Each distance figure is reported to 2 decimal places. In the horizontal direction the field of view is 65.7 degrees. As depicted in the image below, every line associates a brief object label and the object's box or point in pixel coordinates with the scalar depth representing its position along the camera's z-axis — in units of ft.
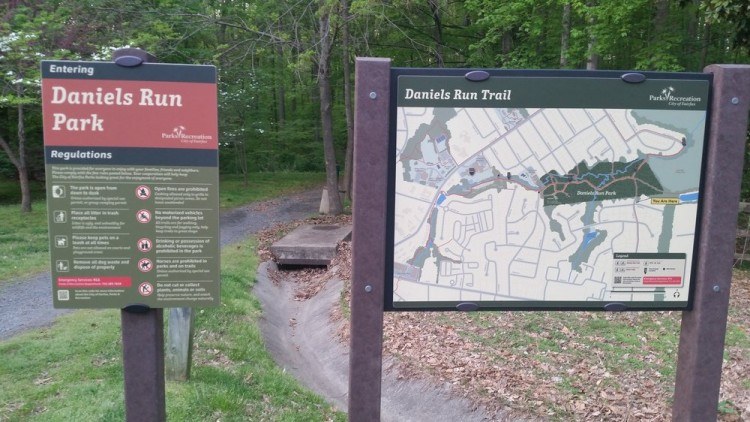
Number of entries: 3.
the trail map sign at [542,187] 10.44
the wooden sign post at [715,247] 10.61
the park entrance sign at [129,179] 9.84
